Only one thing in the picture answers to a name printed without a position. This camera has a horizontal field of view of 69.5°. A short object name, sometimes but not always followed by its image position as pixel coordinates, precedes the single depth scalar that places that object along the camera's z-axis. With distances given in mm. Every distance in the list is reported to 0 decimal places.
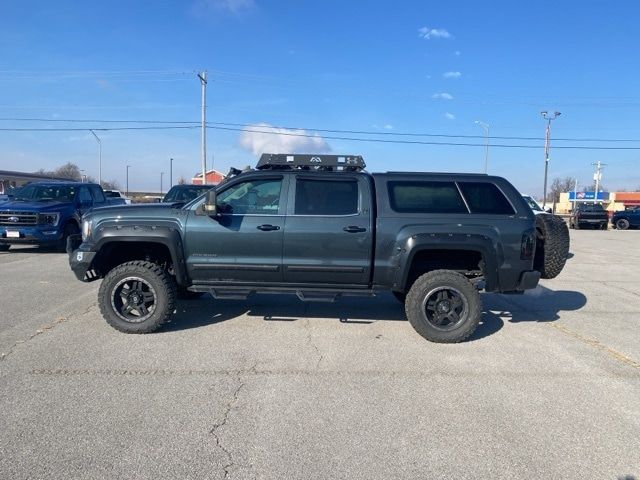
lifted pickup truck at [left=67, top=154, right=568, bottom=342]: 5301
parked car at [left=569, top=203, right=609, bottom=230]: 28672
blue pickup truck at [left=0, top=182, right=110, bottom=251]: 11664
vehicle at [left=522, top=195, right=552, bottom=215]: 14778
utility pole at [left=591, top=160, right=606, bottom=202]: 70500
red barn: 63188
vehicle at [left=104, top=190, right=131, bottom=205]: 20014
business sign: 75500
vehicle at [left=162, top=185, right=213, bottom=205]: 14617
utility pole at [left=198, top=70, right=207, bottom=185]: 35500
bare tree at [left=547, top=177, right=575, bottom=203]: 129438
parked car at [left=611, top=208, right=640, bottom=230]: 30766
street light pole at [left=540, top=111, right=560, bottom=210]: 42125
